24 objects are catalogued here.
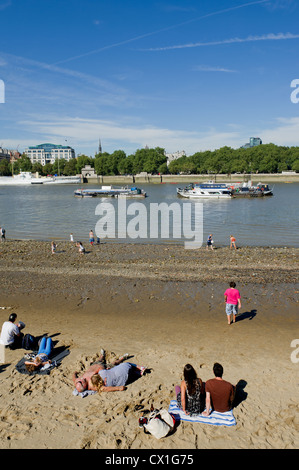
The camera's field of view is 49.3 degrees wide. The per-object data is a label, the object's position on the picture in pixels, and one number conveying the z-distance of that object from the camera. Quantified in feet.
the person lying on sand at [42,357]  25.54
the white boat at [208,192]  267.39
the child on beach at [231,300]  33.99
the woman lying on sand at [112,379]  23.04
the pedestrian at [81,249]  71.67
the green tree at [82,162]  610.65
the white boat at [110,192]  274.77
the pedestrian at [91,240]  81.78
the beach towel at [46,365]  25.60
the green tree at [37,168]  640.58
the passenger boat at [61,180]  493.36
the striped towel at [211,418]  19.77
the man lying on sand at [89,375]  22.70
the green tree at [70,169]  605.73
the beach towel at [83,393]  22.51
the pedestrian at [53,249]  72.54
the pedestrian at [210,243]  76.51
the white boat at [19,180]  492.04
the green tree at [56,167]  628.40
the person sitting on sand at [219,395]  20.57
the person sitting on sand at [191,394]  20.18
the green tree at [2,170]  646.04
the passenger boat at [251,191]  277.85
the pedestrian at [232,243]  75.35
